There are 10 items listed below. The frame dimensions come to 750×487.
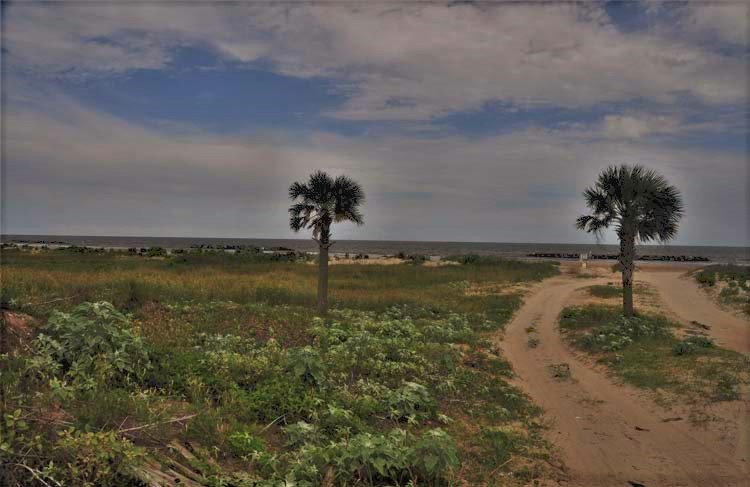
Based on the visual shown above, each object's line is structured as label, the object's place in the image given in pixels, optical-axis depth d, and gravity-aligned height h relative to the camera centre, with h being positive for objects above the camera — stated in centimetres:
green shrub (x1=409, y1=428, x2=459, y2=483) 624 -266
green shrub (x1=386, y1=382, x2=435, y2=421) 902 -294
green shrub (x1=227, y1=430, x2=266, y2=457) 659 -273
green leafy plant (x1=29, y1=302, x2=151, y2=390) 766 -192
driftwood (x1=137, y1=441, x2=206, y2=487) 515 -257
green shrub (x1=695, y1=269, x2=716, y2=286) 3688 -176
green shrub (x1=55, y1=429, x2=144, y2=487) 489 -224
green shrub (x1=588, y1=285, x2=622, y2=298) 3102 -252
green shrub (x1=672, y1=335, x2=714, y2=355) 1457 -275
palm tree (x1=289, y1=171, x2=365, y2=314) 2045 +161
